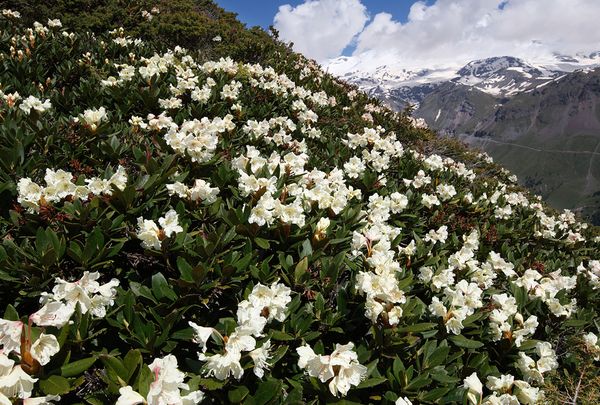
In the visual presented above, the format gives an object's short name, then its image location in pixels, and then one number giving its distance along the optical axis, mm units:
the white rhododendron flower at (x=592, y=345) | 1000
